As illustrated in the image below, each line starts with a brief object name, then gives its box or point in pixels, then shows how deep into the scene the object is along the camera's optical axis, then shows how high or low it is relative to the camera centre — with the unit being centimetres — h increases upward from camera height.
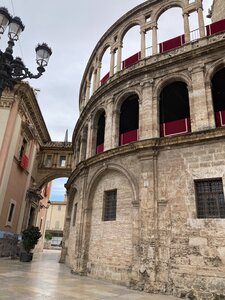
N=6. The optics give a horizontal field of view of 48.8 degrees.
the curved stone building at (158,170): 839 +301
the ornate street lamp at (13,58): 604 +451
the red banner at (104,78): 1492 +943
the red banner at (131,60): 1327 +951
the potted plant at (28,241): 1559 -8
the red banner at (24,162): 1878 +563
